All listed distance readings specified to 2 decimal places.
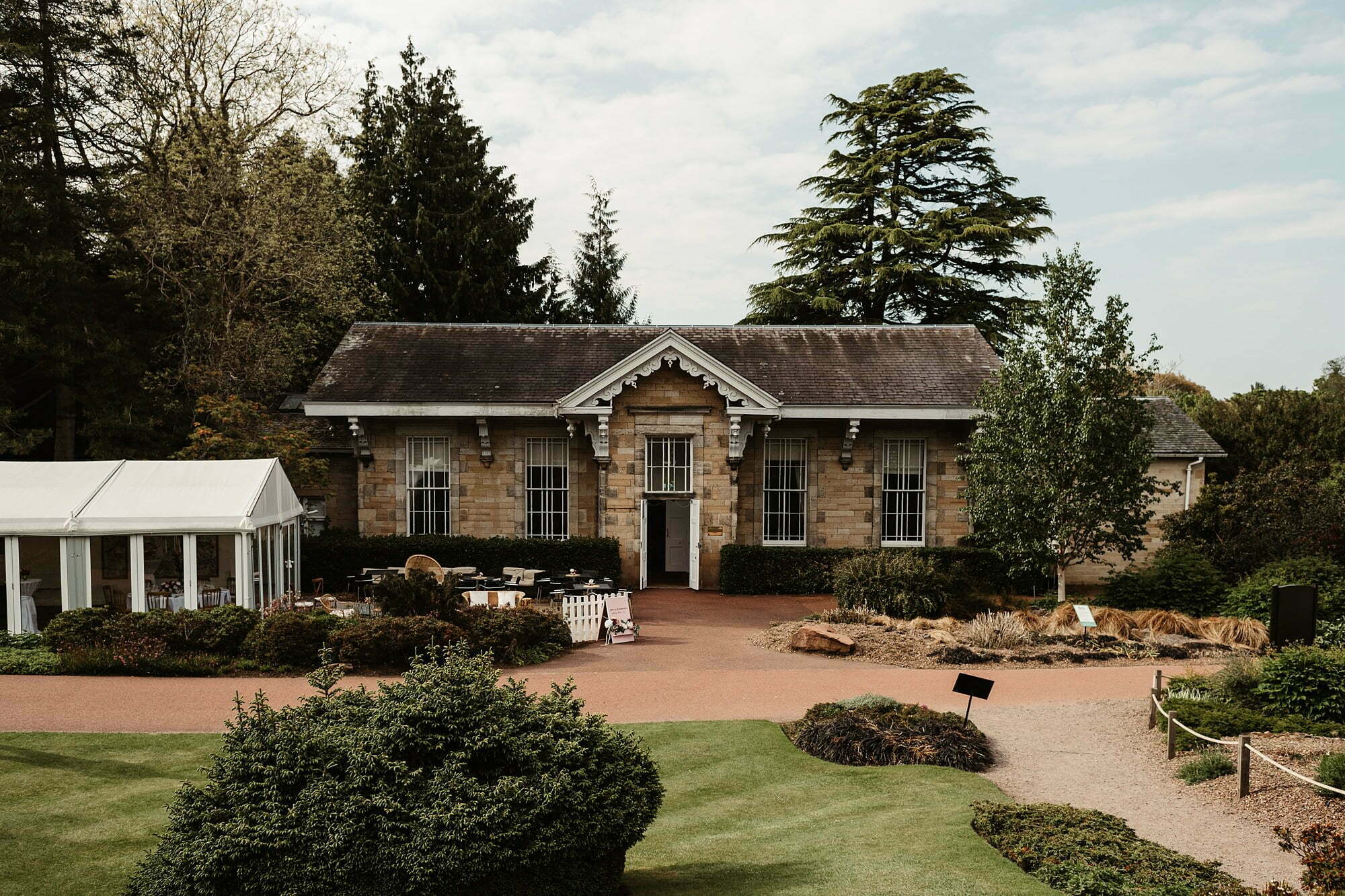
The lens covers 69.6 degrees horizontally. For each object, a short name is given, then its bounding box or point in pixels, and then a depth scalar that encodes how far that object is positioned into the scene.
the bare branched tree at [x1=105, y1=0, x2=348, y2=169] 27.55
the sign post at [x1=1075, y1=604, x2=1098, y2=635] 15.97
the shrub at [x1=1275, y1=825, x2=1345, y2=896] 5.87
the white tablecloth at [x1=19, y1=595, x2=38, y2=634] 16.88
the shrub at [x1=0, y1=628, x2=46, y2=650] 15.65
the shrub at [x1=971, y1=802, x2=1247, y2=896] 6.90
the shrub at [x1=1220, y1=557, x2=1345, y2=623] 17.23
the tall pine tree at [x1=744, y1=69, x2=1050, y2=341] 35.53
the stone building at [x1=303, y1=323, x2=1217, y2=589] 23.25
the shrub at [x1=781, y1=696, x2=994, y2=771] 10.61
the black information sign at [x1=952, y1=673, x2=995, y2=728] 10.88
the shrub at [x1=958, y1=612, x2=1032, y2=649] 16.64
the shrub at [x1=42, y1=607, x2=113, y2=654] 15.05
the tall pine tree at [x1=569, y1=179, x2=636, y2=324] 43.41
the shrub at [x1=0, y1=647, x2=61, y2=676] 14.43
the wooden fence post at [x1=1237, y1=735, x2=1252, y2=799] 9.16
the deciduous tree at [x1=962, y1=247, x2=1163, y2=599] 19.09
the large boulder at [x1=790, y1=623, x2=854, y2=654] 16.41
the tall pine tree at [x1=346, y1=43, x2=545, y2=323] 37.72
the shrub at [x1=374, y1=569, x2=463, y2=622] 16.34
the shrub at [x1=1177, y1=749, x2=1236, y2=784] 9.76
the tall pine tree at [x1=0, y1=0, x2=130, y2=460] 22.48
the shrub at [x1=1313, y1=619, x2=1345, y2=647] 15.34
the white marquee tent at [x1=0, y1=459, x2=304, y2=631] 16.75
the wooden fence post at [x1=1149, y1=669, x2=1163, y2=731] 11.85
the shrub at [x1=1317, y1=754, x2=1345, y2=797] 8.67
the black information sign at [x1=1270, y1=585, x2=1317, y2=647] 14.29
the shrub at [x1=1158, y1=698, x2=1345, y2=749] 10.65
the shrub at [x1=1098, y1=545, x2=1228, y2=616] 19.22
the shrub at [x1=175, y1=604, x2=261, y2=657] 15.05
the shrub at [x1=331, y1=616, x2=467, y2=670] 14.50
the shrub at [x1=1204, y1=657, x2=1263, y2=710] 11.87
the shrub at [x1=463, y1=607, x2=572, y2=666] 15.41
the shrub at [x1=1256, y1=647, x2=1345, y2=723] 11.24
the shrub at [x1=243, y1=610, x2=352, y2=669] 14.77
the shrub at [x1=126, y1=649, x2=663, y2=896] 5.85
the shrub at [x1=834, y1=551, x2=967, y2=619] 19.09
